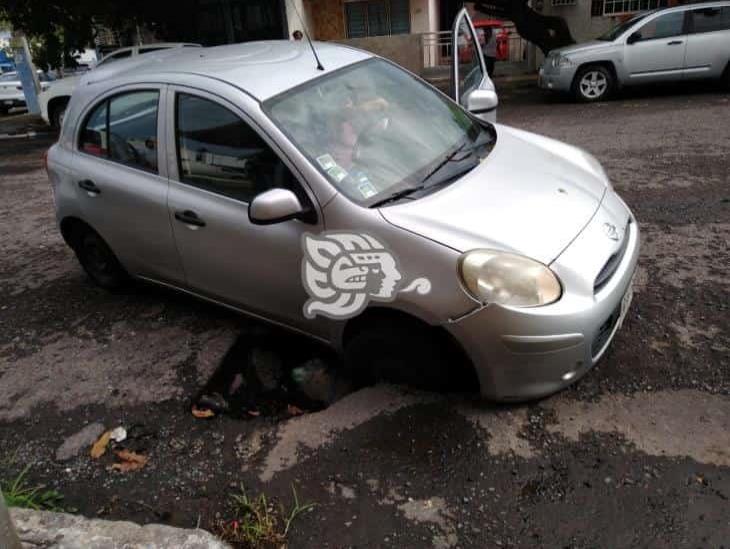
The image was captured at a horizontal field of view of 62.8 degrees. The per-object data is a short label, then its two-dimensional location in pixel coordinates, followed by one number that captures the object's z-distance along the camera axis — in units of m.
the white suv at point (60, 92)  12.03
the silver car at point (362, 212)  2.62
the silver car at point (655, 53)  9.94
